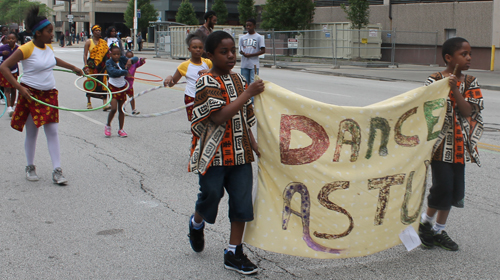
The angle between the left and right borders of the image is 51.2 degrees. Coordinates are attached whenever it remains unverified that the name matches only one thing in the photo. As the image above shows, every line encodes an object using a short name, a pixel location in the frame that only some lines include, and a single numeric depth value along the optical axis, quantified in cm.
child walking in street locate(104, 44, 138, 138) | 891
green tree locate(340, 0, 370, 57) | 2678
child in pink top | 941
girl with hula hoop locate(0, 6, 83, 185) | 584
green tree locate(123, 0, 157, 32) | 5303
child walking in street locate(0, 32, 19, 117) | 1079
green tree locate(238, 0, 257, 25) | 4062
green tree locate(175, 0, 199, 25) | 4966
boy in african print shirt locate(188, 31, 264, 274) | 352
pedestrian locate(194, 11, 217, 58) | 844
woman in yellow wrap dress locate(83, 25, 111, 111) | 1161
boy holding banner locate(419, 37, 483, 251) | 399
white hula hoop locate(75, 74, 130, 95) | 865
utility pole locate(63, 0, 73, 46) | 6607
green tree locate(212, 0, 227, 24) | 5016
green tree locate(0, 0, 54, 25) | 7372
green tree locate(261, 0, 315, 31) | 3212
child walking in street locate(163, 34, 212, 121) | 643
